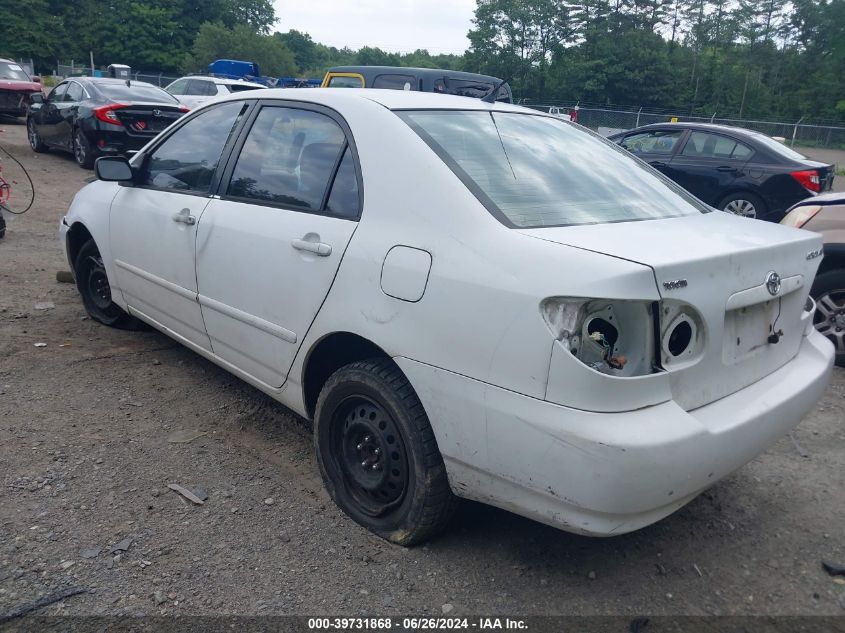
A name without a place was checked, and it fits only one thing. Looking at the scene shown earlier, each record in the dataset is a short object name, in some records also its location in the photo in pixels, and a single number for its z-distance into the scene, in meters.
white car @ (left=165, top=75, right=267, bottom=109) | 17.38
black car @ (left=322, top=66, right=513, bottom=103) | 11.62
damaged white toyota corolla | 2.17
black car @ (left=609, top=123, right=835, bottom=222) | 9.64
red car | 17.89
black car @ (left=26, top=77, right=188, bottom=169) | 11.48
